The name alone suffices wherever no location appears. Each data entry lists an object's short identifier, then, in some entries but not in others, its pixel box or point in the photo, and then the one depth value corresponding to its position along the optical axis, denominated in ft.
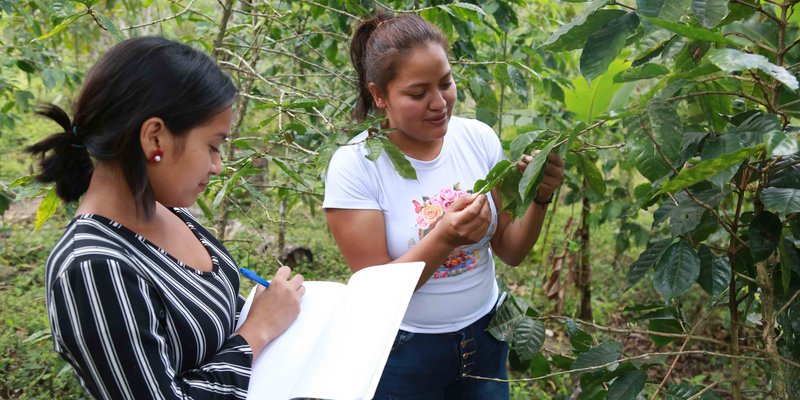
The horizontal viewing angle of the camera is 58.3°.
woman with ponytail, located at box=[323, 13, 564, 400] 5.26
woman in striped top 3.36
